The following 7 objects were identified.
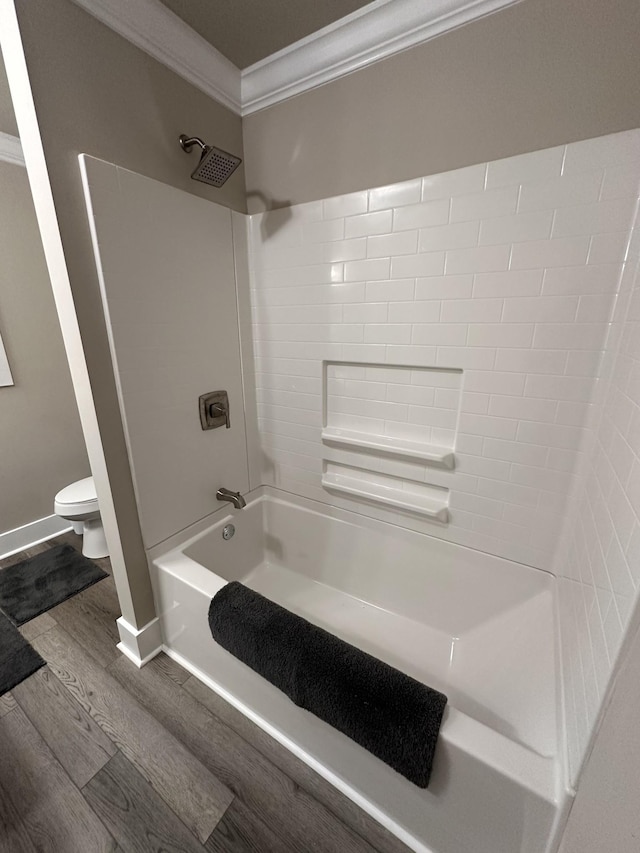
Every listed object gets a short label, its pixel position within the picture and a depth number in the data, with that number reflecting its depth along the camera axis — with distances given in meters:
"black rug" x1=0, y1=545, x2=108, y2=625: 1.71
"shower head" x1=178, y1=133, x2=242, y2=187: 1.11
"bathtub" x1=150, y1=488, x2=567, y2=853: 0.78
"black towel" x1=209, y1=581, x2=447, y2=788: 0.81
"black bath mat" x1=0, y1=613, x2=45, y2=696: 1.37
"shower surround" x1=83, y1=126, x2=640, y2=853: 0.94
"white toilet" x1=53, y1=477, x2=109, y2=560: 1.92
